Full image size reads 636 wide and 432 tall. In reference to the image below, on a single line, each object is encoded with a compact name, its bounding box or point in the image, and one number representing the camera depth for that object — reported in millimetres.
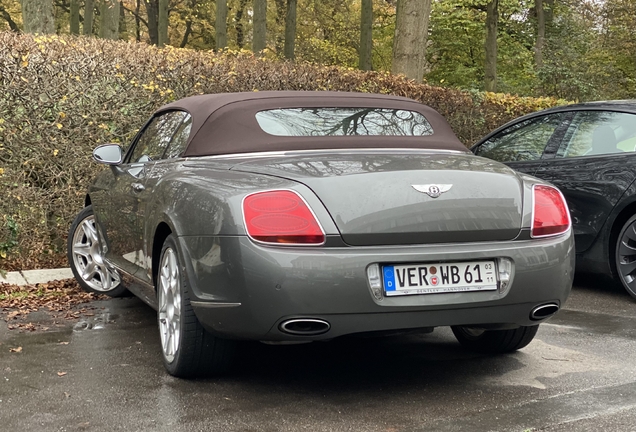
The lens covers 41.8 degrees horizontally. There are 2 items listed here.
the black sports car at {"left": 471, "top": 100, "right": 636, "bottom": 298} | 6621
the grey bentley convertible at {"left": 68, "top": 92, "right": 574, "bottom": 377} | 3631
